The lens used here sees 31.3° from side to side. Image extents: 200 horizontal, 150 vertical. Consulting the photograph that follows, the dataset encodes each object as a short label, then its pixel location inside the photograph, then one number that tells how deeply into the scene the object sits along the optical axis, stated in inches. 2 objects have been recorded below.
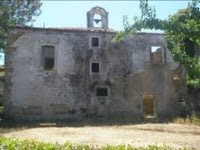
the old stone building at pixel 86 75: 906.1
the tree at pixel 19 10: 1103.1
